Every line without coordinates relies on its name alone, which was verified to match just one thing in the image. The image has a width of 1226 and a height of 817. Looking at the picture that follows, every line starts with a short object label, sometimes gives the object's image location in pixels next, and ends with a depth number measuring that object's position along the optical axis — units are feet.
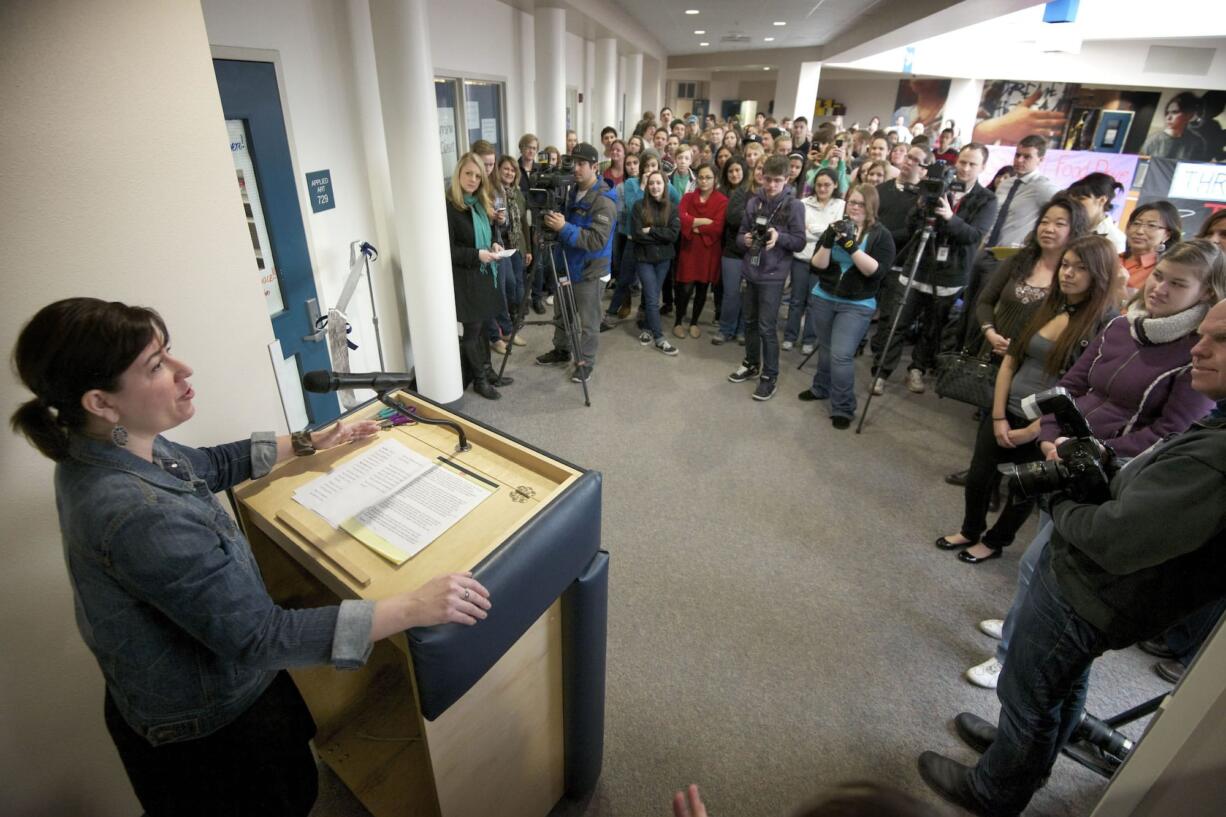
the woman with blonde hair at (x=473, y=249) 11.57
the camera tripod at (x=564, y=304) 12.10
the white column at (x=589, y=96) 27.20
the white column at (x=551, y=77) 18.97
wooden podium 3.56
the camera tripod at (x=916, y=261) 11.22
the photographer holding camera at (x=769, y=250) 12.52
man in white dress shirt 12.34
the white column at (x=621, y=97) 33.67
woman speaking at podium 2.84
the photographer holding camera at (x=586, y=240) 12.05
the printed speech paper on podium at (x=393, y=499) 3.91
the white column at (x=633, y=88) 35.58
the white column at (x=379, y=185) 9.75
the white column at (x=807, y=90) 41.60
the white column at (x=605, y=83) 27.96
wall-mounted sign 9.46
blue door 7.93
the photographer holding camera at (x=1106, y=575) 3.68
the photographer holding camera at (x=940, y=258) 11.98
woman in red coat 15.14
